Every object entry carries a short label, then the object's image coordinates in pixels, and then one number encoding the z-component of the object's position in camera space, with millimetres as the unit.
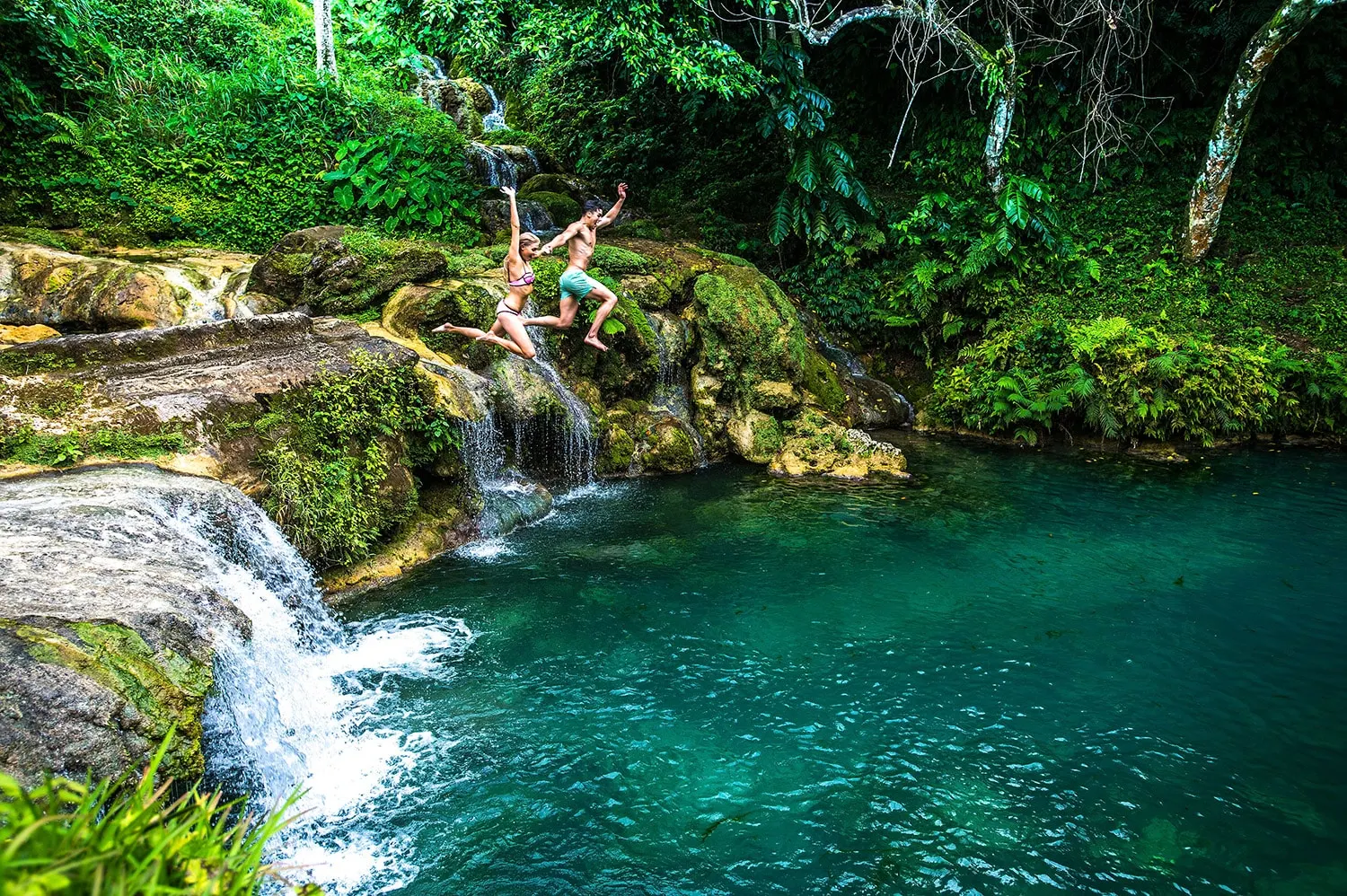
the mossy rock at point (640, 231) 15148
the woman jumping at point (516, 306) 8789
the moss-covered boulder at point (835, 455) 11000
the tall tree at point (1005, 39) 13078
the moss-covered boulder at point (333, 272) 10039
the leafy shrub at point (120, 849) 1567
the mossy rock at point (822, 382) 12648
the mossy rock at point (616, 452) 10781
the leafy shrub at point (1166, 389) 11633
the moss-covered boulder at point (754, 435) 11570
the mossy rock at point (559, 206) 14602
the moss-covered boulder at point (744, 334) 11953
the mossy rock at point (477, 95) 20219
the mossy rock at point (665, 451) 11008
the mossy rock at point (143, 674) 3375
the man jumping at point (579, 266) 9172
